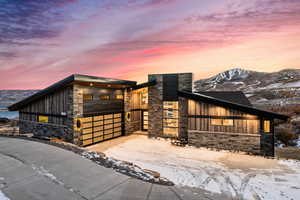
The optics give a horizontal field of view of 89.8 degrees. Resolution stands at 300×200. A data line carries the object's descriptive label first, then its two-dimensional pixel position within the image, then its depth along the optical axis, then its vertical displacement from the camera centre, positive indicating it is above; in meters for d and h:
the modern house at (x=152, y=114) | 10.41 -0.87
